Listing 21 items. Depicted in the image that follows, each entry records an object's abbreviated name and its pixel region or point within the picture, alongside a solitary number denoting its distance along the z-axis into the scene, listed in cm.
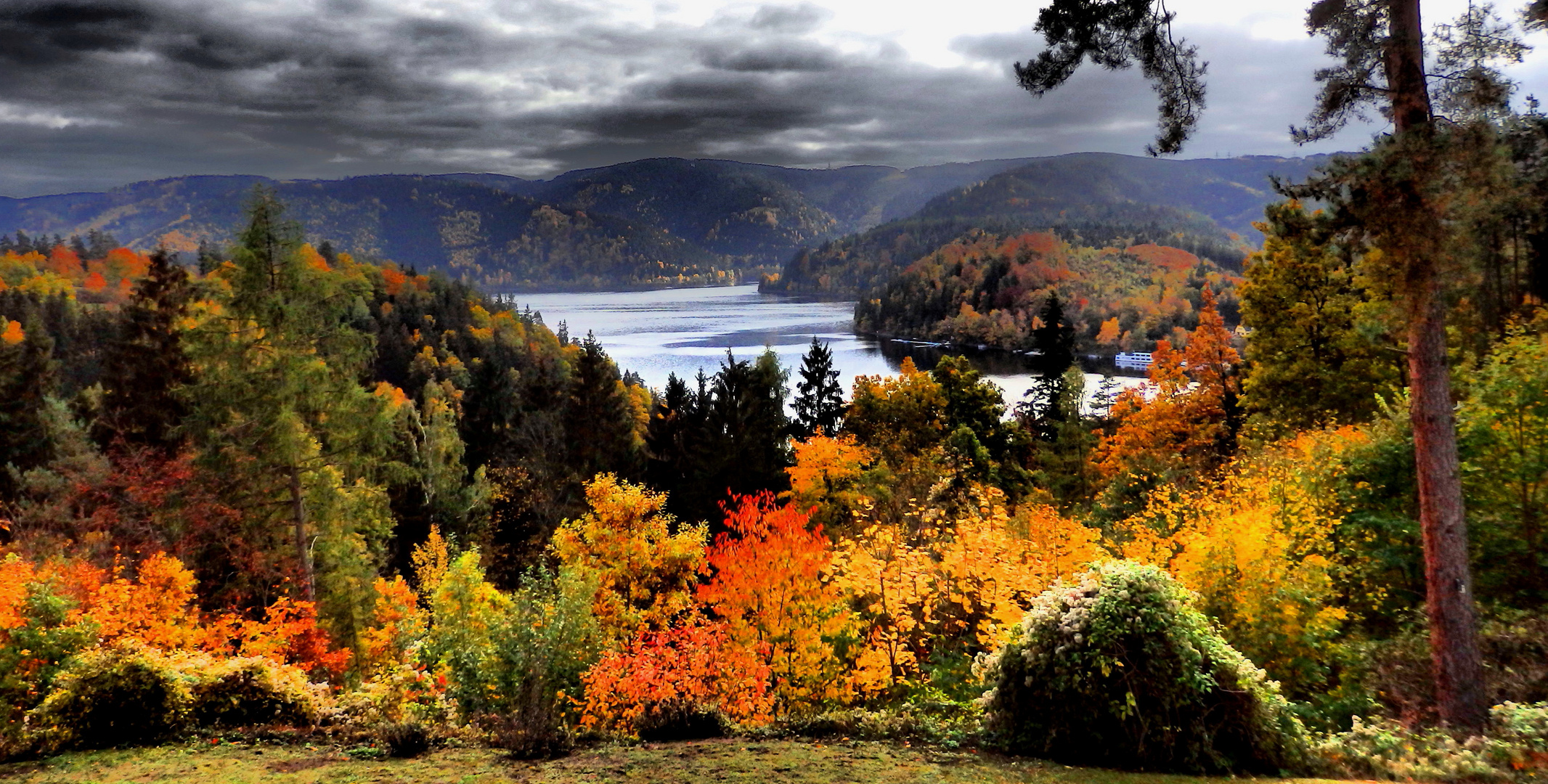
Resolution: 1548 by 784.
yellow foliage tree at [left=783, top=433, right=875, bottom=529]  3509
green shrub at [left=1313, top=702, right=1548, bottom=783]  795
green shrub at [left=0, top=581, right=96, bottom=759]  1057
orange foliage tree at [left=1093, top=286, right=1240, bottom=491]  3275
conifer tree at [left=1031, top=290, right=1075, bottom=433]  5131
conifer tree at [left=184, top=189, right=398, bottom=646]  2098
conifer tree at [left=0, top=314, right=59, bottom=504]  3531
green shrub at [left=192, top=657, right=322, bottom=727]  1048
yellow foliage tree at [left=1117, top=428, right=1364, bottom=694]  1305
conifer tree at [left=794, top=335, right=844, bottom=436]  5384
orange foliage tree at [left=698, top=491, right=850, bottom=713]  1791
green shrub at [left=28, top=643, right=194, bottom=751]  955
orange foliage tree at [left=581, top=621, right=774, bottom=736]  1070
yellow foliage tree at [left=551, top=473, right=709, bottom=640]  2109
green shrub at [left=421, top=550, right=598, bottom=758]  972
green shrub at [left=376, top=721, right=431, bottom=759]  920
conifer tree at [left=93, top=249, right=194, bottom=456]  3120
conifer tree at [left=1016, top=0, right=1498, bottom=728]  912
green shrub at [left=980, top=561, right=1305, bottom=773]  836
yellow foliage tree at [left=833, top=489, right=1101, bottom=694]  1867
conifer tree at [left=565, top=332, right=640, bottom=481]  4634
